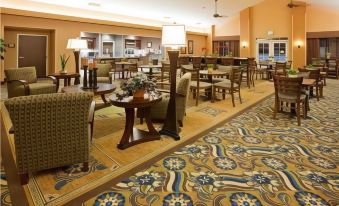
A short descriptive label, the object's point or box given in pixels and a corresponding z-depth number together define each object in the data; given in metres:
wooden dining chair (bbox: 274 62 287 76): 9.17
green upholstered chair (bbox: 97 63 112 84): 7.22
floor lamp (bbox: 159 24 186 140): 3.70
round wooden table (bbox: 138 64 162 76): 9.25
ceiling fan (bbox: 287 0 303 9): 12.75
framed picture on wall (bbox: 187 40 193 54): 15.97
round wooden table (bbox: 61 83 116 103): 4.48
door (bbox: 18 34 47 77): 9.81
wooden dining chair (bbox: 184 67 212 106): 5.84
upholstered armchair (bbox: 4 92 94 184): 2.32
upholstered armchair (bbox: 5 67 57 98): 5.33
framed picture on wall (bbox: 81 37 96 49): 12.98
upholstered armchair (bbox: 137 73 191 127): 4.10
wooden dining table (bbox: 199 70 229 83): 6.34
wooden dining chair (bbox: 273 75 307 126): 4.47
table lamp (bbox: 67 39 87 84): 5.98
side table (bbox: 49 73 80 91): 6.44
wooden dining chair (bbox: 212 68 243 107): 5.84
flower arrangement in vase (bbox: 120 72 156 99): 3.44
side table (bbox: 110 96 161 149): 3.30
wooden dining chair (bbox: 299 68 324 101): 6.32
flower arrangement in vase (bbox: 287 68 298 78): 5.27
